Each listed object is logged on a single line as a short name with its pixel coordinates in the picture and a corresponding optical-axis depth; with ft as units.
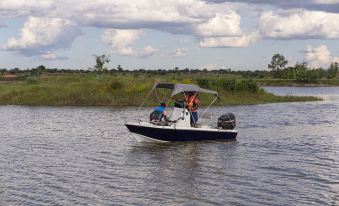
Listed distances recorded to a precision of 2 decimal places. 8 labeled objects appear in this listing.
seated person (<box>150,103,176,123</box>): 100.68
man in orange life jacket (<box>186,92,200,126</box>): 104.63
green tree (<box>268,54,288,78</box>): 606.14
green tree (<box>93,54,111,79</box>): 280.10
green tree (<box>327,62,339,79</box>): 553.40
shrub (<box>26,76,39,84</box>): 237.00
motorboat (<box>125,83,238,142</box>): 99.40
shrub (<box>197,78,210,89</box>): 221.23
